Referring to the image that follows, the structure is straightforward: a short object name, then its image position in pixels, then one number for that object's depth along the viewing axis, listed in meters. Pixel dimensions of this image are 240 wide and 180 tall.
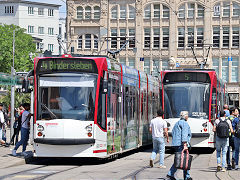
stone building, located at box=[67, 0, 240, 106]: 80.50
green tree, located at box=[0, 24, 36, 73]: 79.73
